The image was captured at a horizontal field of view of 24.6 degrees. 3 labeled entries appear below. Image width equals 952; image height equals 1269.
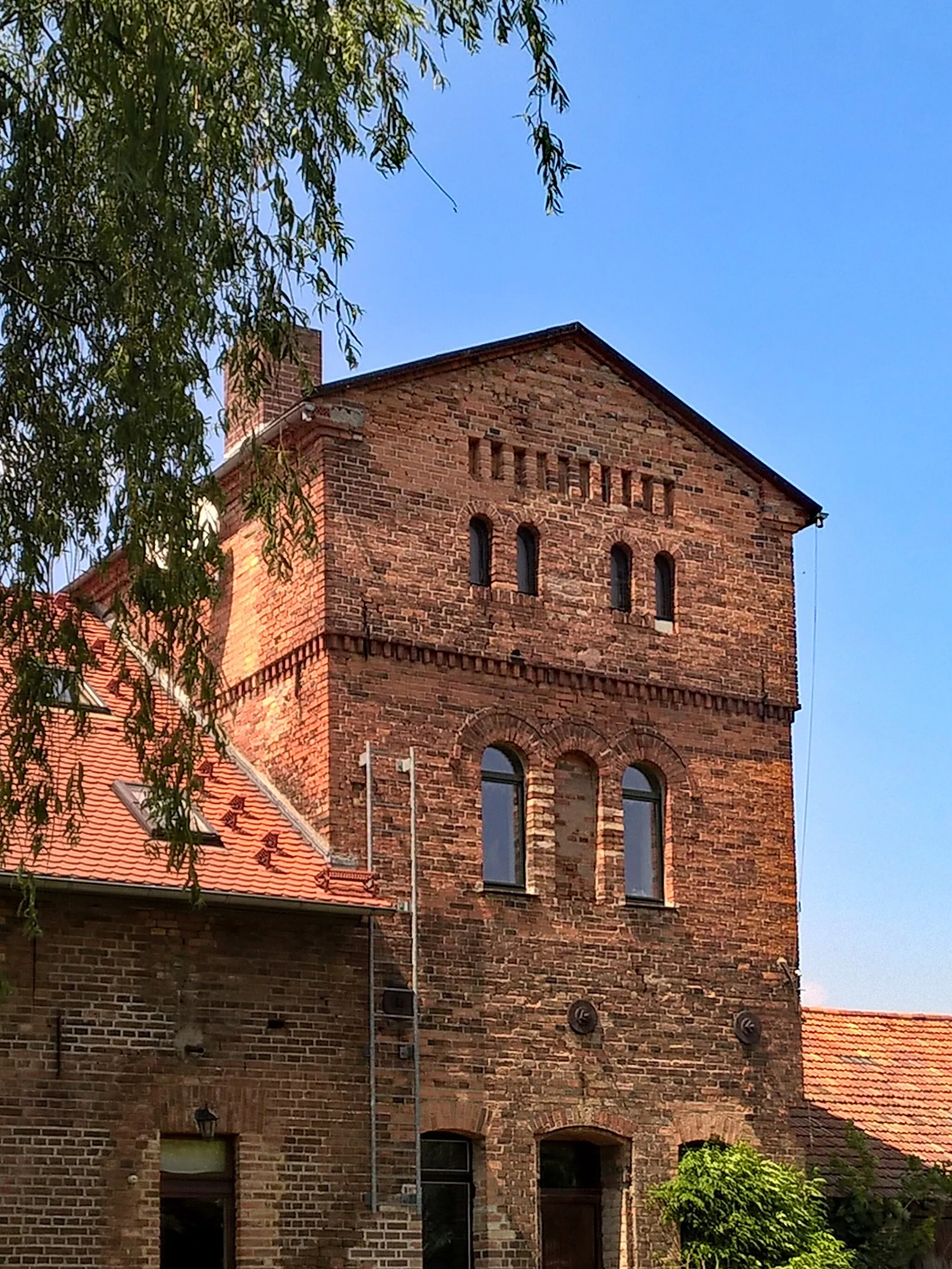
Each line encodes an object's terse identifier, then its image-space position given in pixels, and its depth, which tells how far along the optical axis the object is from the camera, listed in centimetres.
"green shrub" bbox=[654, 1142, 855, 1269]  2111
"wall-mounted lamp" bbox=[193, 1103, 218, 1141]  1883
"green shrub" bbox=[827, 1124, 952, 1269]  2277
